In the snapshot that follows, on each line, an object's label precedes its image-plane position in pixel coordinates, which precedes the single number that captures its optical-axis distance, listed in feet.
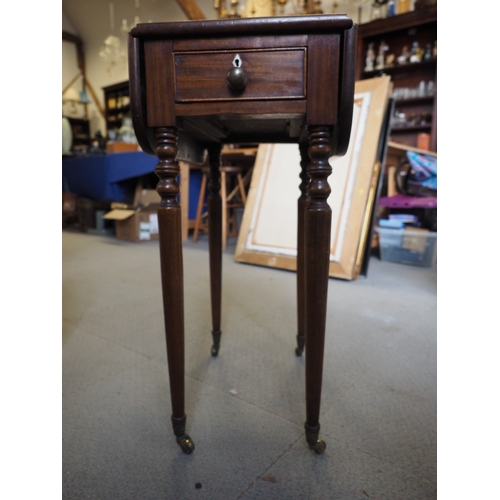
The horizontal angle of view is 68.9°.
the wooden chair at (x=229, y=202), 10.06
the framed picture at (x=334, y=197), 6.86
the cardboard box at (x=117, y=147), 13.72
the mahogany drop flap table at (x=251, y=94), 1.94
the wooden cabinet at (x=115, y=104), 22.05
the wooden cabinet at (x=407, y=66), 11.85
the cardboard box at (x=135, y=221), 11.25
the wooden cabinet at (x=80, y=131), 23.15
